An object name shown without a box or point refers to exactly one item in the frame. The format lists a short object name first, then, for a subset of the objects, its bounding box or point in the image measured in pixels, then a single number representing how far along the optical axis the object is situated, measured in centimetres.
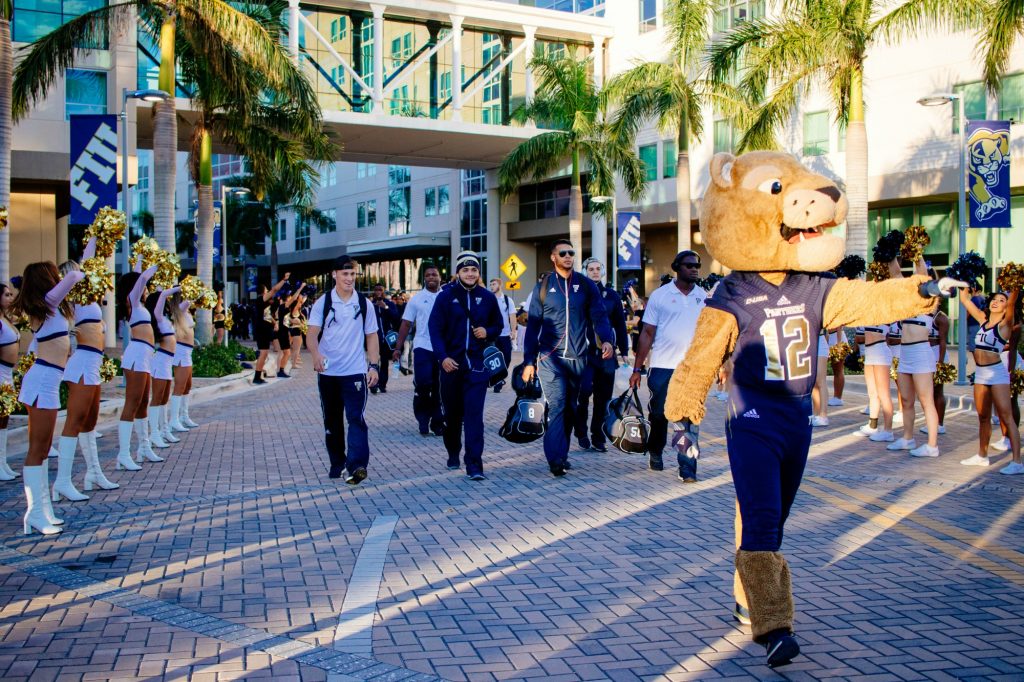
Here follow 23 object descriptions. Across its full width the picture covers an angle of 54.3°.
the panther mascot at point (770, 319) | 458
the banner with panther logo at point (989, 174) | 1745
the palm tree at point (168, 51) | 1891
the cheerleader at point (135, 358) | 928
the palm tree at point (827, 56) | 1958
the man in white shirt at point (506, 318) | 1043
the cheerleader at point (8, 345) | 818
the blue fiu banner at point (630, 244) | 2642
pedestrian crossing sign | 3209
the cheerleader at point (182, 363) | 1110
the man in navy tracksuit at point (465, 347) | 905
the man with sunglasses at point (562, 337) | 909
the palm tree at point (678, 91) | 2677
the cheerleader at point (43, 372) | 693
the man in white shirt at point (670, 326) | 892
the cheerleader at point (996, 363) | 916
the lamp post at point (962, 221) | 1788
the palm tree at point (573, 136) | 3262
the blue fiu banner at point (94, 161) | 1518
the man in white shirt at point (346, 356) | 876
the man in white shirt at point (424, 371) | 1202
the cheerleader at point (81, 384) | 758
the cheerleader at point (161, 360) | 1003
